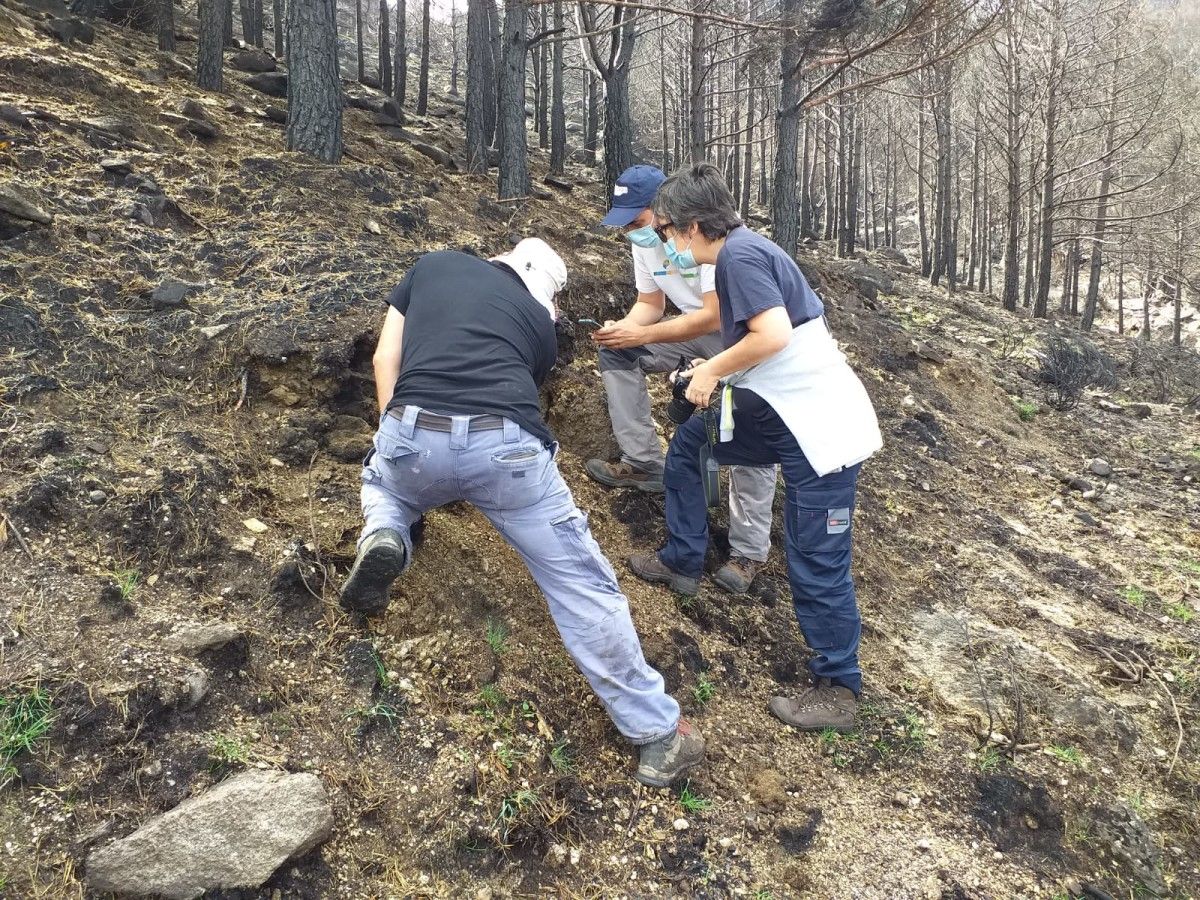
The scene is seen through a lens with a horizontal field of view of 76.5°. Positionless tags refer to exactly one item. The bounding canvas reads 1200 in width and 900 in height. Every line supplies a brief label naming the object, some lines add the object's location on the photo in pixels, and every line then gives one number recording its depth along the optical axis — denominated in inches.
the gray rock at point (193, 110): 238.2
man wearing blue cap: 145.7
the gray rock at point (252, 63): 398.6
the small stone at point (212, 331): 151.6
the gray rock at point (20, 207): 154.1
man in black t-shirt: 92.3
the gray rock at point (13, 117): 186.5
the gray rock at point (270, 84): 351.9
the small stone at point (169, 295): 157.4
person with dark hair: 113.9
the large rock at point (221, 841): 76.7
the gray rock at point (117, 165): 189.3
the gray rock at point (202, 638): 98.5
